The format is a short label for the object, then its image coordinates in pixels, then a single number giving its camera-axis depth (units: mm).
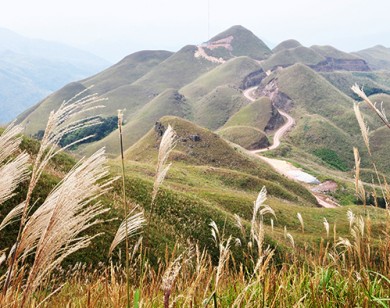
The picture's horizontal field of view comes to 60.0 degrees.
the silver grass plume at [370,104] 2843
